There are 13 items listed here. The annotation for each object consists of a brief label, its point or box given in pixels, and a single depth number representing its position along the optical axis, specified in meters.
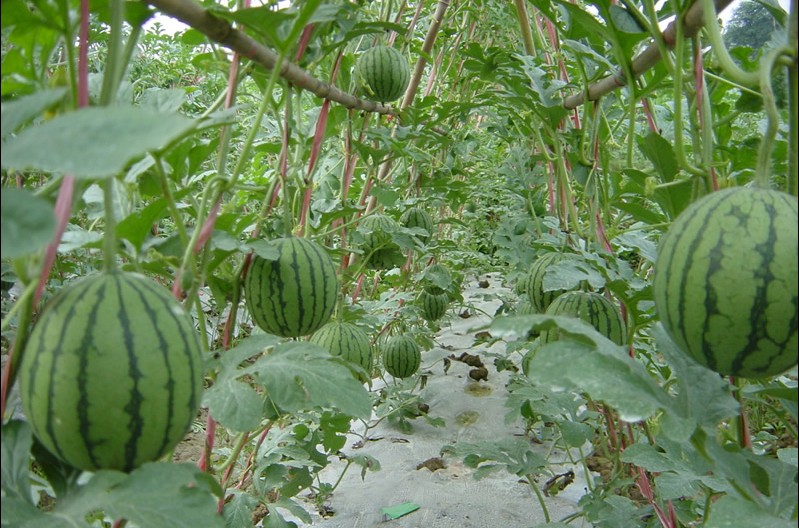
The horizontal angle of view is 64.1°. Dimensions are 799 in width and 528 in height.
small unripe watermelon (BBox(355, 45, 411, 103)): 2.31
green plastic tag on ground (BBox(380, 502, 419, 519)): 2.75
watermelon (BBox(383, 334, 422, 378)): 3.52
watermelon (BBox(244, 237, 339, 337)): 1.36
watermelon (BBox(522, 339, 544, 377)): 1.83
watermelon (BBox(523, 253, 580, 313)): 1.97
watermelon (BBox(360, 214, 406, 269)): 2.68
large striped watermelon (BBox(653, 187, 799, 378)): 0.72
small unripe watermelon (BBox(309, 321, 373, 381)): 2.13
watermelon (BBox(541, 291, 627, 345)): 1.56
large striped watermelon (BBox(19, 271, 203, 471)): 0.64
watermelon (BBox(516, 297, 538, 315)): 2.68
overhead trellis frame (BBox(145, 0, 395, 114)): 0.92
